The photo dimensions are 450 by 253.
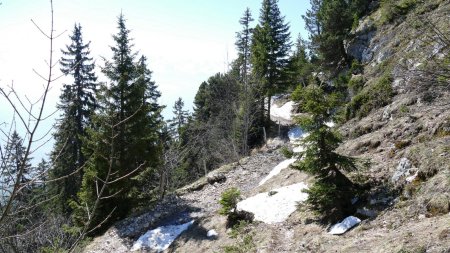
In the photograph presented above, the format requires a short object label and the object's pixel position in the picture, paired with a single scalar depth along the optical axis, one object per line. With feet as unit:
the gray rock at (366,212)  30.78
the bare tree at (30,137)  8.80
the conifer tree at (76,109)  86.17
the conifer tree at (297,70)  118.42
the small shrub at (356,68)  87.28
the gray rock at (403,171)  31.96
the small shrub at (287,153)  33.53
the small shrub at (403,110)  46.22
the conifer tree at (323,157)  32.58
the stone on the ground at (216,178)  70.03
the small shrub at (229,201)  44.65
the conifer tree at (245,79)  94.17
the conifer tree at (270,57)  116.26
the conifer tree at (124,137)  57.16
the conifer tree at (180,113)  176.16
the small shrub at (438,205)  25.08
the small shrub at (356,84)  69.22
